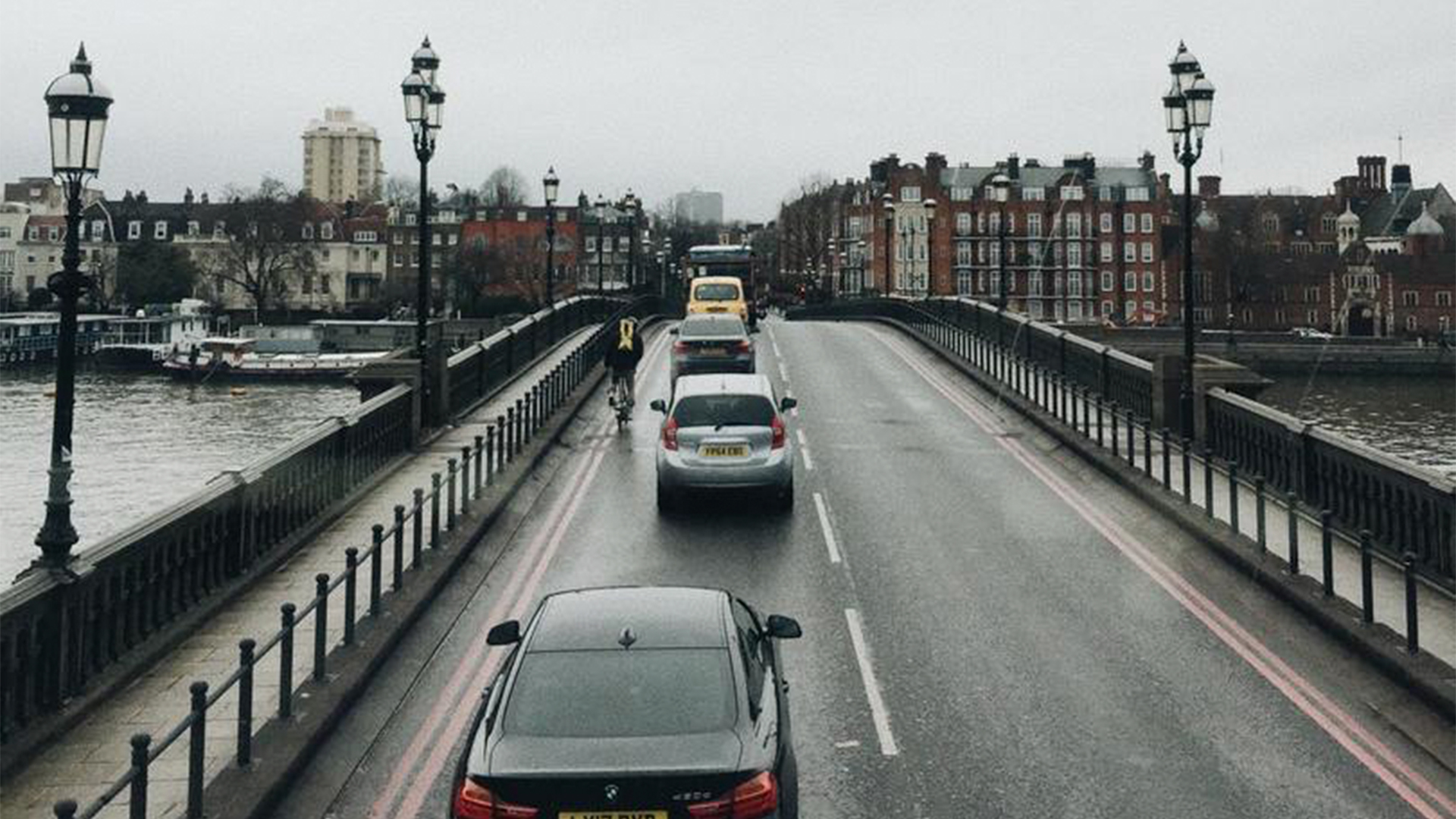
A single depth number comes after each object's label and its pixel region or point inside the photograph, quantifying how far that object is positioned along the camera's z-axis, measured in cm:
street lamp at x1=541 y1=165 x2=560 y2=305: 3697
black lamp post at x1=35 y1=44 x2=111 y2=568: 903
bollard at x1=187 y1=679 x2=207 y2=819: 659
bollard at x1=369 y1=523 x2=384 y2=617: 1070
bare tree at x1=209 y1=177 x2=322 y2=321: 12450
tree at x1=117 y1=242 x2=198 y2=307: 12250
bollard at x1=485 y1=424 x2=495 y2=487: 1758
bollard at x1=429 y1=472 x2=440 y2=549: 1341
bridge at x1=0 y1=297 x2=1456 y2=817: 782
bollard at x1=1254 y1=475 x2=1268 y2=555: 1286
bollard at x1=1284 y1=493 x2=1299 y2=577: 1184
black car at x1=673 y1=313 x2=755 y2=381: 2658
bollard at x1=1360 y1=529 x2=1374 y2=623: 1033
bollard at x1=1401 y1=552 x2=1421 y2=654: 955
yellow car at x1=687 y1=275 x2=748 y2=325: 4206
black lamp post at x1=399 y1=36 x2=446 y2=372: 2144
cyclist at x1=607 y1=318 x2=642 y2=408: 2398
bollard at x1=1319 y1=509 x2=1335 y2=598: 1088
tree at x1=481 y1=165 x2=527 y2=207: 17299
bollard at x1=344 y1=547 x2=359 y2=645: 987
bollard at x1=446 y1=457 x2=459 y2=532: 1448
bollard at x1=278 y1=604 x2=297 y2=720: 828
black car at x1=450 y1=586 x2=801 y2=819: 551
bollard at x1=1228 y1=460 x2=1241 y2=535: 1361
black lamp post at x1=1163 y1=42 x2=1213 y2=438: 1962
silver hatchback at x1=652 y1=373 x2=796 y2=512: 1586
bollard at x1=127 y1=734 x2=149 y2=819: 576
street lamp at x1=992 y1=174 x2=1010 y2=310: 3622
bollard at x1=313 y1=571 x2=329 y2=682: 893
